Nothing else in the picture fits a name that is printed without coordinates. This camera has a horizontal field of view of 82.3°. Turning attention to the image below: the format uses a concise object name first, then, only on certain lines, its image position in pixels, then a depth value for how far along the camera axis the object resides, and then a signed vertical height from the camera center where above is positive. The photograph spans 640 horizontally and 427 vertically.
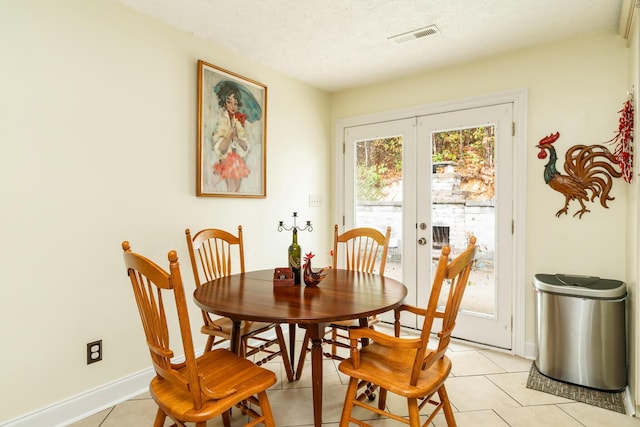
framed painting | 2.77 +0.61
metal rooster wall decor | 2.58 +0.27
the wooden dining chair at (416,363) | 1.44 -0.72
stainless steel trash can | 2.31 -0.79
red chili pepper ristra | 2.29 +0.44
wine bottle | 2.17 -0.30
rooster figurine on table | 2.09 -0.38
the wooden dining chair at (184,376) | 1.28 -0.71
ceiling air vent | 2.59 +1.28
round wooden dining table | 1.56 -0.44
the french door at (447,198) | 3.06 +0.11
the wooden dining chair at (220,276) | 2.18 -0.50
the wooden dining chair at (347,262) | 2.34 -0.39
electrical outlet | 2.15 -0.84
